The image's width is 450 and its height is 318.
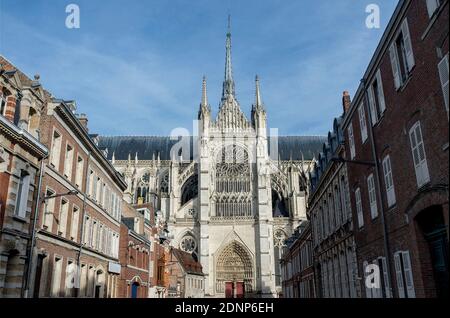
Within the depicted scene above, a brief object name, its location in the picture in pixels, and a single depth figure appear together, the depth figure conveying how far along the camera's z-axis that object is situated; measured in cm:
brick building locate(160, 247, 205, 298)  4053
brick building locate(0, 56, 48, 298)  1391
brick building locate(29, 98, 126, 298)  1703
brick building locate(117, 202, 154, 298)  2698
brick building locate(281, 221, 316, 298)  2834
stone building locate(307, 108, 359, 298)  1805
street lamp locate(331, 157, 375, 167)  1293
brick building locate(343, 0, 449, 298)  957
